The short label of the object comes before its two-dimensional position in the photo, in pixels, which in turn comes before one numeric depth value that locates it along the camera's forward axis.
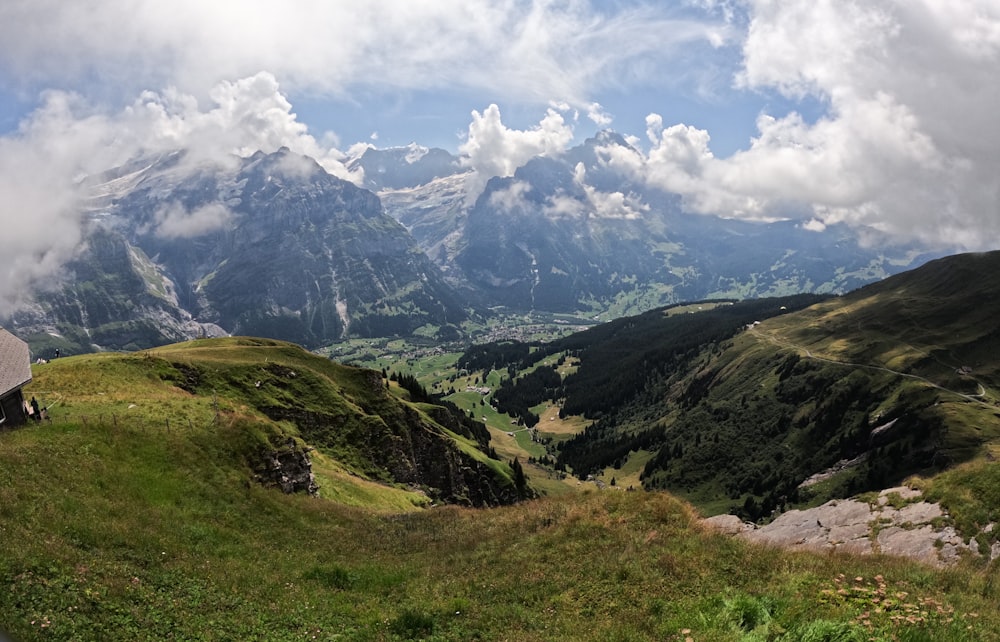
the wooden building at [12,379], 36.88
